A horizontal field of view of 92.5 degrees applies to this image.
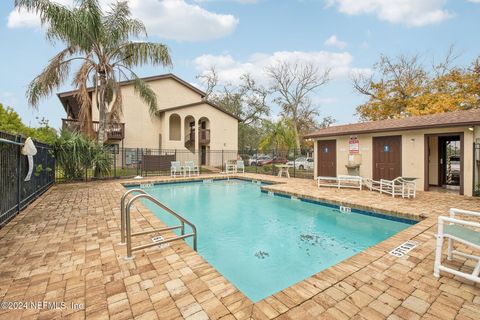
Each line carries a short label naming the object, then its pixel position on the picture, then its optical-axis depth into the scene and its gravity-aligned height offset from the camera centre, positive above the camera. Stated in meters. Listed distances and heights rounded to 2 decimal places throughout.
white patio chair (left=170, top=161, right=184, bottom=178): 13.52 -0.39
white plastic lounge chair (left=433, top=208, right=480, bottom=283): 2.37 -0.83
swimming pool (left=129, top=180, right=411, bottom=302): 3.87 -1.74
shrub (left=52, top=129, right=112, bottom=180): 9.94 +0.30
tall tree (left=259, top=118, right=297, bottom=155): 17.42 +1.82
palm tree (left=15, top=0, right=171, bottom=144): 8.95 +4.96
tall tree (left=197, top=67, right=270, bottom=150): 31.22 +8.86
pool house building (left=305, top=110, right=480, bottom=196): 7.44 +0.44
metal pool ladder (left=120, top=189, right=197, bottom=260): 2.95 -1.03
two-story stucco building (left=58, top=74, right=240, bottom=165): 18.00 +3.41
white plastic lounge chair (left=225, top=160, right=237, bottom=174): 16.39 -0.50
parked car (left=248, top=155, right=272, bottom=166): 27.66 +0.27
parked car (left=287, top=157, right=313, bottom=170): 20.23 -0.28
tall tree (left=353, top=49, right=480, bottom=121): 17.28 +6.30
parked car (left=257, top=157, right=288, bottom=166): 19.17 +0.08
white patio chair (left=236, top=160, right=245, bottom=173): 16.25 -0.20
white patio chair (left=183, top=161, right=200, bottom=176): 14.44 -0.39
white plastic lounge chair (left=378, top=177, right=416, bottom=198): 7.13 -0.89
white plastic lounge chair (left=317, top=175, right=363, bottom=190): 8.85 -0.96
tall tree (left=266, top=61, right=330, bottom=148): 28.30 +9.85
